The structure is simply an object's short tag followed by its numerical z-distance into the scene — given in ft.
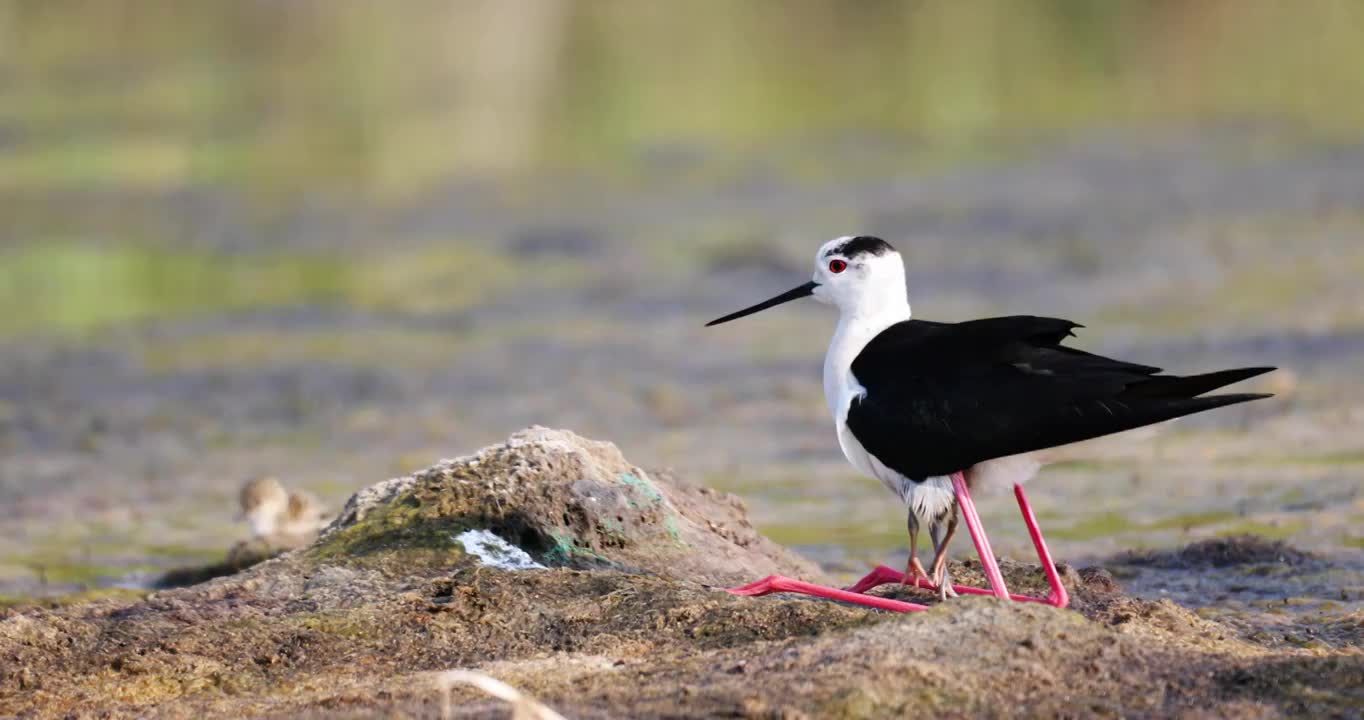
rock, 37.65
